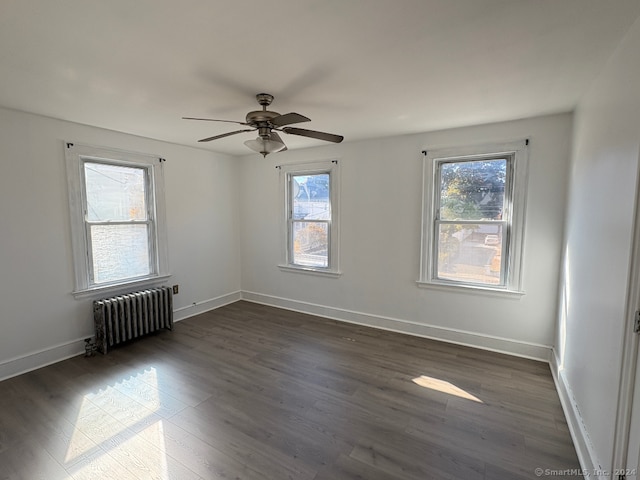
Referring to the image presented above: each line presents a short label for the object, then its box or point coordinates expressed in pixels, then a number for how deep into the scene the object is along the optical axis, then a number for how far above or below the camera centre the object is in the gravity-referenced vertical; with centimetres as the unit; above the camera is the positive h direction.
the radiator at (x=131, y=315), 326 -113
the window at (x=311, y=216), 420 +1
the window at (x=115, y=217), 320 +0
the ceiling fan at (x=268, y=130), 219 +66
